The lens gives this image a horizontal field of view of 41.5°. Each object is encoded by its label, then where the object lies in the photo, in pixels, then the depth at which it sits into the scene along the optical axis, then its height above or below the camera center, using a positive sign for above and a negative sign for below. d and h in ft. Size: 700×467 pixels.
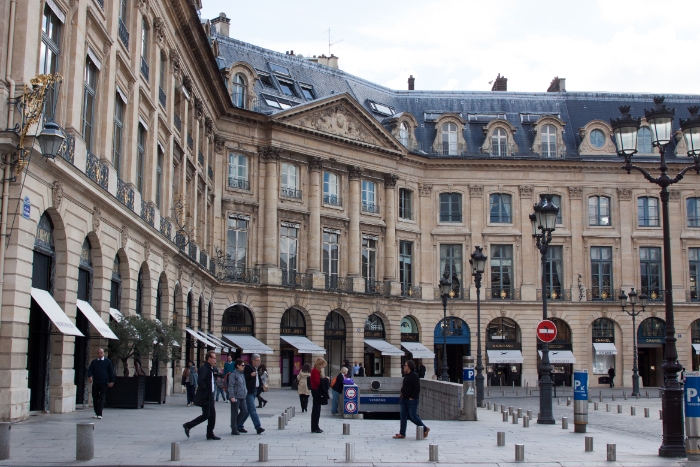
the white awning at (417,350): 180.65 -0.69
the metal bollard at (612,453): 49.44 -5.65
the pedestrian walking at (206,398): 55.11 -3.07
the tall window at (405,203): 189.57 +29.36
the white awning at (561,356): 185.06 -1.86
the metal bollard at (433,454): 47.91 -5.54
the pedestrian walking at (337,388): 84.35 -3.80
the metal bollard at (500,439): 57.16 -5.67
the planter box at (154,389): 90.48 -4.17
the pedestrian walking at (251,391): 61.26 -3.09
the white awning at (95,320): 73.97 +2.10
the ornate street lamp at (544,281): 78.02 +6.00
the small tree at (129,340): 80.89 +0.53
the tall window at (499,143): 195.86 +43.07
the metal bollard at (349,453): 47.37 -5.45
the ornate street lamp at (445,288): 128.36 +8.09
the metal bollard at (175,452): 45.93 -5.24
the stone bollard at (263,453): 46.28 -5.33
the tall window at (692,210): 196.24 +28.84
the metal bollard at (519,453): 48.70 -5.58
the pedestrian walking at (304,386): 89.86 -3.84
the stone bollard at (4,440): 42.45 -4.30
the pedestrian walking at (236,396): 59.26 -3.17
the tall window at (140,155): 96.48 +20.07
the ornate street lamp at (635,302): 145.89 +7.39
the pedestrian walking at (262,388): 80.76 -3.87
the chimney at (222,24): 181.57 +63.09
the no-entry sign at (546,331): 77.51 +1.30
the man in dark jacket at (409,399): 61.00 -3.46
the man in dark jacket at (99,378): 66.95 -2.33
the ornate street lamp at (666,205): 51.24 +8.38
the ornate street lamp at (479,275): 114.21 +8.95
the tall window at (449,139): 195.52 +43.72
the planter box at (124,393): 79.77 -4.04
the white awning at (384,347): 173.06 -0.11
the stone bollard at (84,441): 43.86 -4.50
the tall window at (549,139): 197.67 +44.23
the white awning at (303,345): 160.44 +0.23
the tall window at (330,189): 175.29 +29.84
